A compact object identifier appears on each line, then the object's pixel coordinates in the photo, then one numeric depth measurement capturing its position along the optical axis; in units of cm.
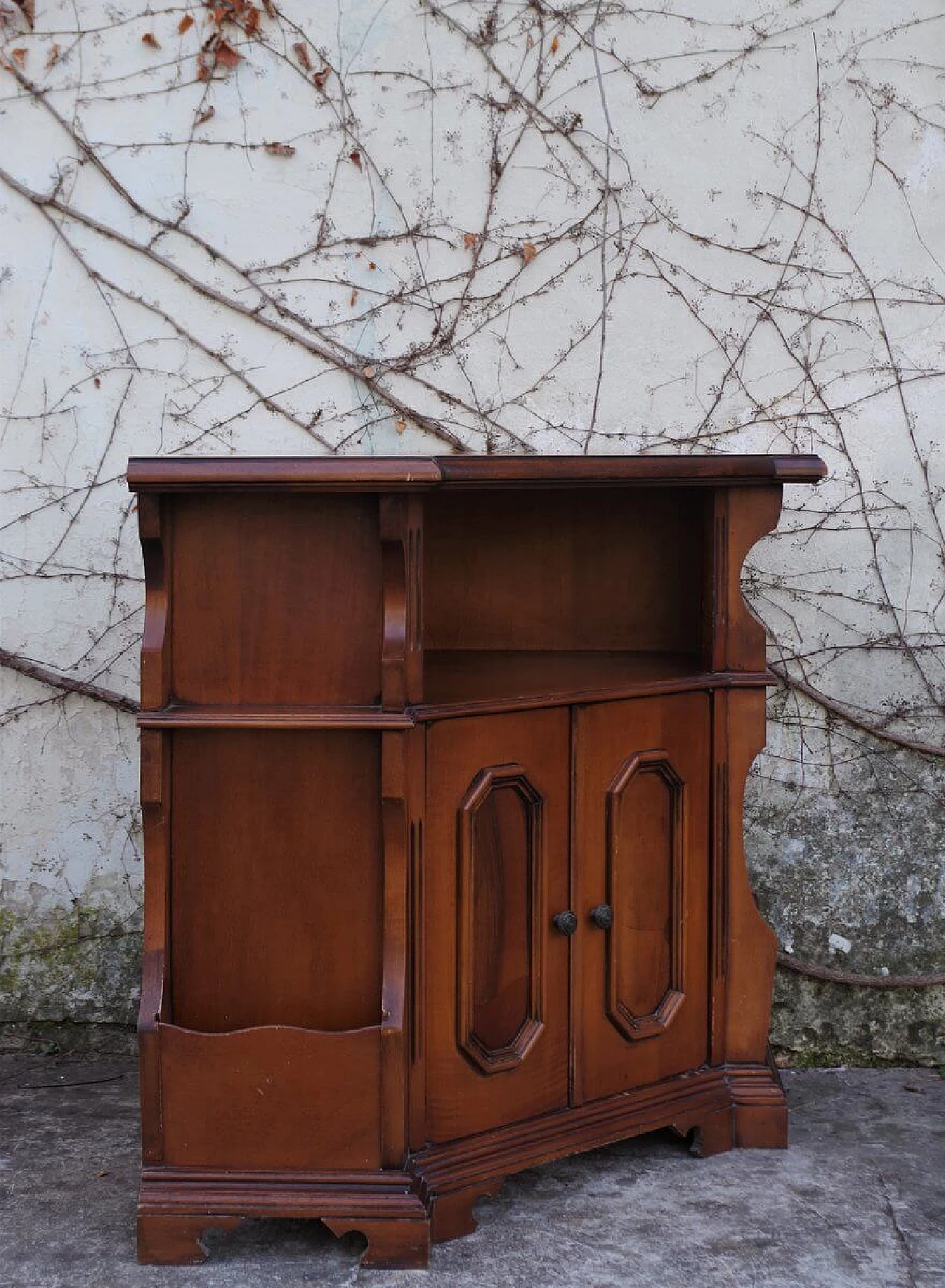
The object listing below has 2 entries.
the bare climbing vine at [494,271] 325
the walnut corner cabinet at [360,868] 221
